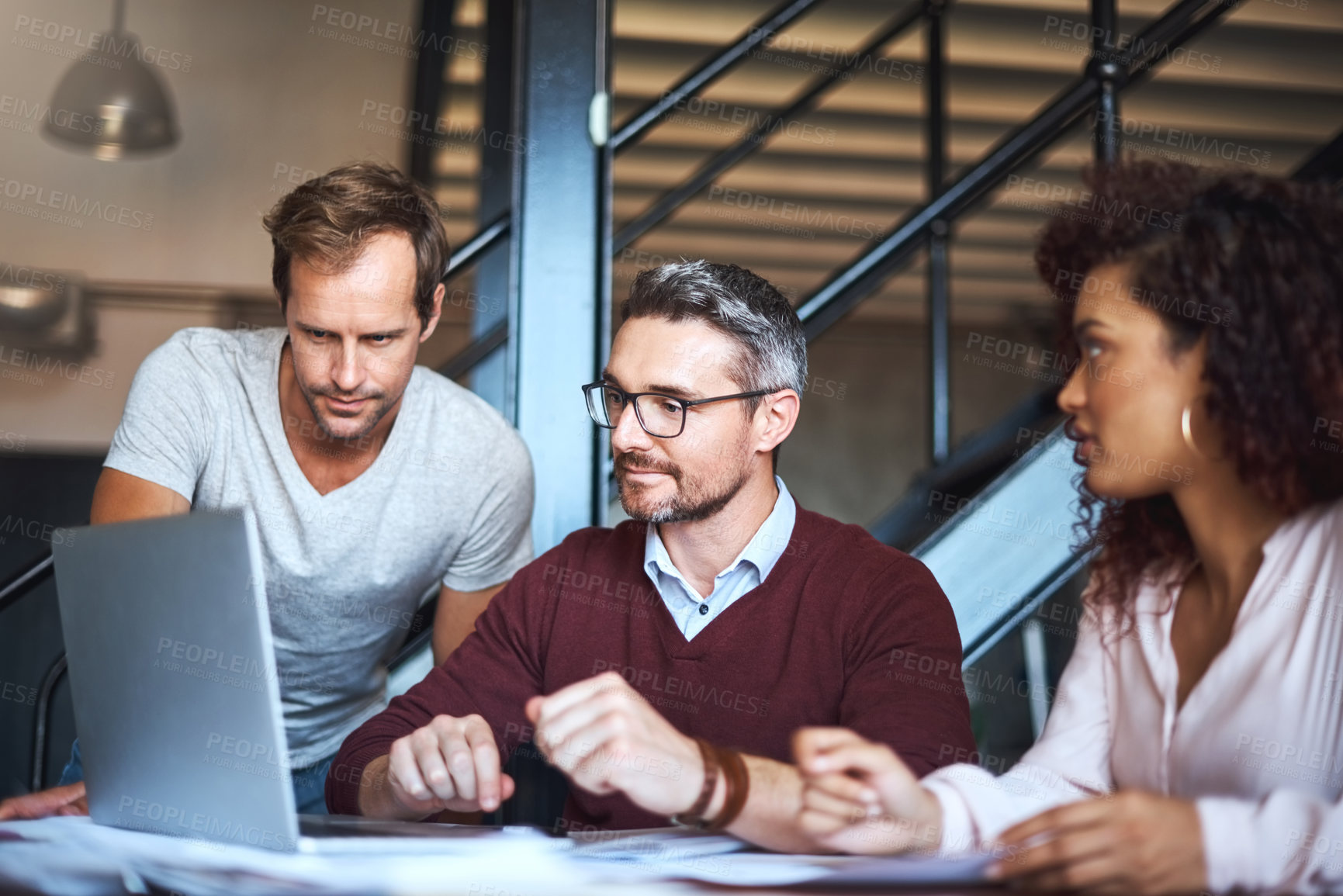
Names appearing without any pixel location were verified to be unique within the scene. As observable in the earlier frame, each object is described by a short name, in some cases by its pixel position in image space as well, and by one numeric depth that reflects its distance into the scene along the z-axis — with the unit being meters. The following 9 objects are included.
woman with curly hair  0.96
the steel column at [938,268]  2.45
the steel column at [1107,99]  1.79
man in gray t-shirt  1.65
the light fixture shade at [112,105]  3.96
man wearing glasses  1.34
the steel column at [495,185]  2.86
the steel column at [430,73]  3.71
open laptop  0.86
